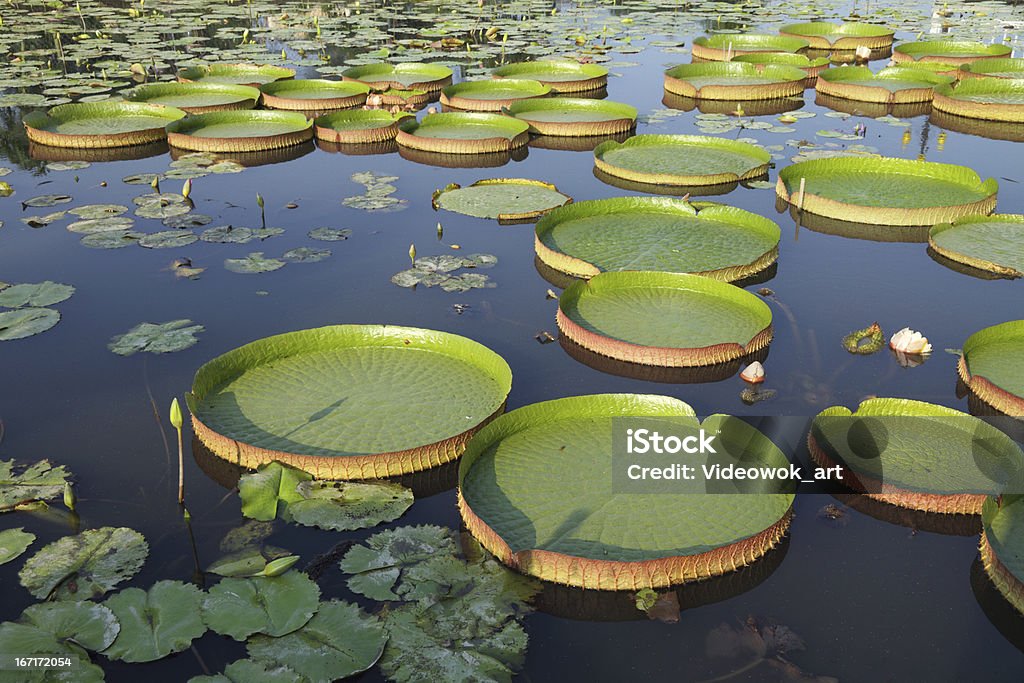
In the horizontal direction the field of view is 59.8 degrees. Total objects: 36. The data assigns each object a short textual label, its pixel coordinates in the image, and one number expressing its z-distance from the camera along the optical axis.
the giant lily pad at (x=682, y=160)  10.23
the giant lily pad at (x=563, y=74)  15.18
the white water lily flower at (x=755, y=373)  6.12
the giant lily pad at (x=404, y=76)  14.94
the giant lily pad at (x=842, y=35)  18.97
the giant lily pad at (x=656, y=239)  7.82
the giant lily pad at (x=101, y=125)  11.59
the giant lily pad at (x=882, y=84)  14.27
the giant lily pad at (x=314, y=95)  13.51
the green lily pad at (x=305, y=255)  8.18
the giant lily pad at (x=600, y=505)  4.31
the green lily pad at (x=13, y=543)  4.48
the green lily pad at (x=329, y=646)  3.78
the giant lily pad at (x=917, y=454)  4.84
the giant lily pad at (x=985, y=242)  7.98
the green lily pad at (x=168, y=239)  8.45
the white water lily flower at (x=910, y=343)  6.46
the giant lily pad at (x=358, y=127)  11.89
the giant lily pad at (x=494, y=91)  13.80
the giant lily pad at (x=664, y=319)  6.32
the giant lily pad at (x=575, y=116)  12.46
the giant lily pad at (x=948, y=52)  16.91
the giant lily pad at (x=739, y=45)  17.39
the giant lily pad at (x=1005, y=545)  4.19
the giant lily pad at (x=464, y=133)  11.50
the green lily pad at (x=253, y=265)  7.96
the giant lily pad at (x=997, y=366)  5.68
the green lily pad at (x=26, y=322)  6.74
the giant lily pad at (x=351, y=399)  5.14
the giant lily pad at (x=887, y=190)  9.09
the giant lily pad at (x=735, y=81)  14.56
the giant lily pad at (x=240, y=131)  11.39
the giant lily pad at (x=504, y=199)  9.25
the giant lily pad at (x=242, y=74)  15.34
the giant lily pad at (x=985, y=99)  13.30
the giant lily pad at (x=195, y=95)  13.51
